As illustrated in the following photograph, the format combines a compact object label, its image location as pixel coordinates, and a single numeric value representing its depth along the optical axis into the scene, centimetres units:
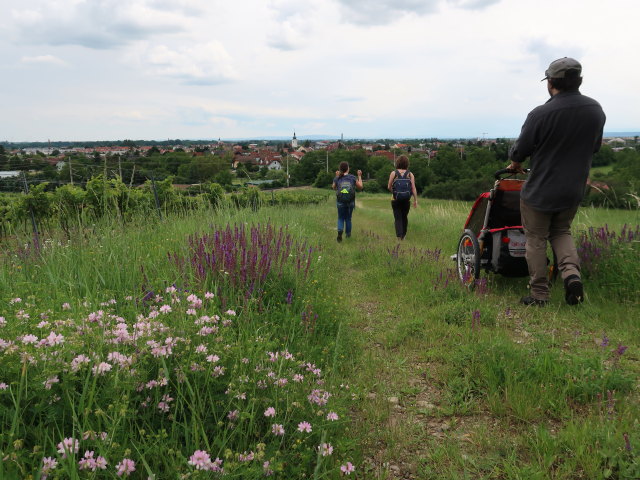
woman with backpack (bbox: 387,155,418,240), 922
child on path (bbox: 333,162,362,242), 970
